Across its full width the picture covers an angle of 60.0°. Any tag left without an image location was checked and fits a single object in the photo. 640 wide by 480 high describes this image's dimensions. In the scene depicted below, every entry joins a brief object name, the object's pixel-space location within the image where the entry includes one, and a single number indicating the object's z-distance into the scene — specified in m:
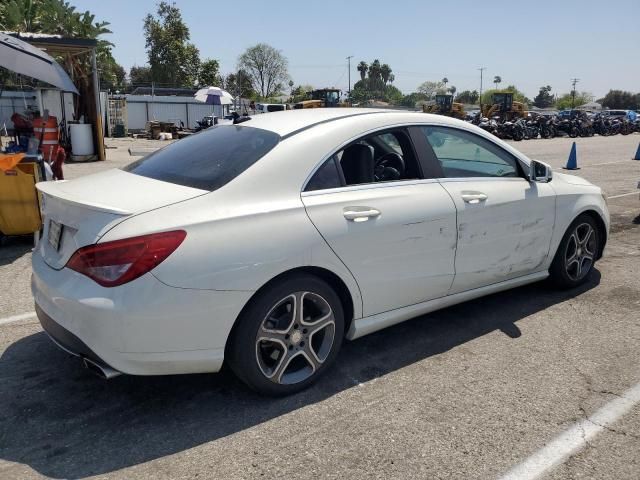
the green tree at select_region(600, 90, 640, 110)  115.69
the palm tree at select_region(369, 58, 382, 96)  148.52
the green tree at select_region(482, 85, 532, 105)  108.95
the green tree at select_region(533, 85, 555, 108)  146.30
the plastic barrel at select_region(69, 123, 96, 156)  15.61
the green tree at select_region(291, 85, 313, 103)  73.30
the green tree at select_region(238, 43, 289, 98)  97.06
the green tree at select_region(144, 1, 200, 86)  51.56
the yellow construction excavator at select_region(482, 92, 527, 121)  34.88
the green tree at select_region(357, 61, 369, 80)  150.38
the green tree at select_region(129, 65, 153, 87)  69.21
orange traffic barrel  10.03
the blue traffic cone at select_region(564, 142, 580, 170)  15.08
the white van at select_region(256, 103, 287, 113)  35.00
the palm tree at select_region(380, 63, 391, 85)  150.38
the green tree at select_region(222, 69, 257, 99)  70.88
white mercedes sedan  2.62
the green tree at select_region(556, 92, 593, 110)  122.03
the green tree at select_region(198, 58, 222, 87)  53.00
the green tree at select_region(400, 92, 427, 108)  119.00
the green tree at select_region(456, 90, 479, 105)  136.52
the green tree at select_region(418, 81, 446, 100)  157.62
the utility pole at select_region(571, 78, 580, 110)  115.86
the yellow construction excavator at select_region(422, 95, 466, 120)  35.59
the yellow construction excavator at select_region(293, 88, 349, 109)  34.53
